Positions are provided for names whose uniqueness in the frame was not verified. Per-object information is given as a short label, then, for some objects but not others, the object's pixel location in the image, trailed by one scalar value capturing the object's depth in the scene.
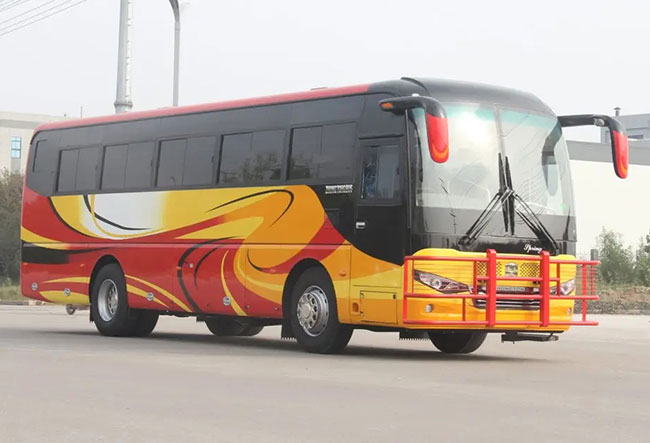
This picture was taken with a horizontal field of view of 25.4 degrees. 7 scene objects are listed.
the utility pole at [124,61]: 34.06
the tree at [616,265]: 47.49
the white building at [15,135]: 101.19
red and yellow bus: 18.05
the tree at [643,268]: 45.62
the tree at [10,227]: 67.94
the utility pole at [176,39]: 40.03
